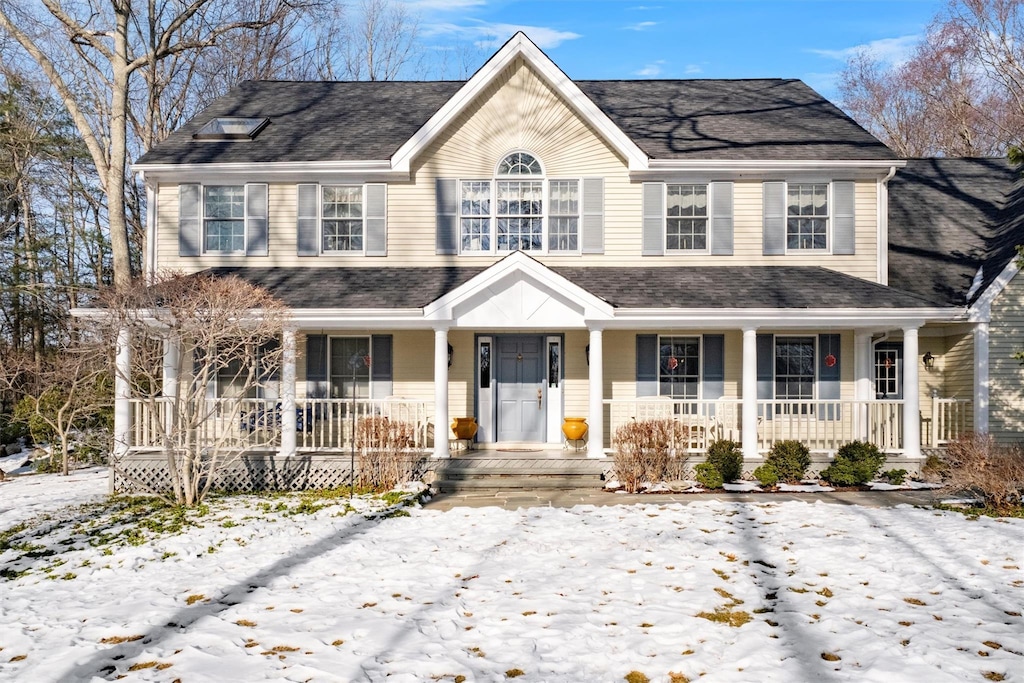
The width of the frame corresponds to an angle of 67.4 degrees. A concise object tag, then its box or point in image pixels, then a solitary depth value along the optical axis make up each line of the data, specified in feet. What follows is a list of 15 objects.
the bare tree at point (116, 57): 54.60
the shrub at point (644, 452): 38.93
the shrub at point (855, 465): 39.22
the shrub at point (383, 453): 38.86
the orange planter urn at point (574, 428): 44.60
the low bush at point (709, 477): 38.73
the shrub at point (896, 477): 39.96
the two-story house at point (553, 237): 45.85
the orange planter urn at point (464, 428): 44.98
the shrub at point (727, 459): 39.70
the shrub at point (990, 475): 32.53
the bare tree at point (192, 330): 33.45
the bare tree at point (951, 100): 76.89
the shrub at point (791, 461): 40.04
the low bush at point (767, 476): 39.45
